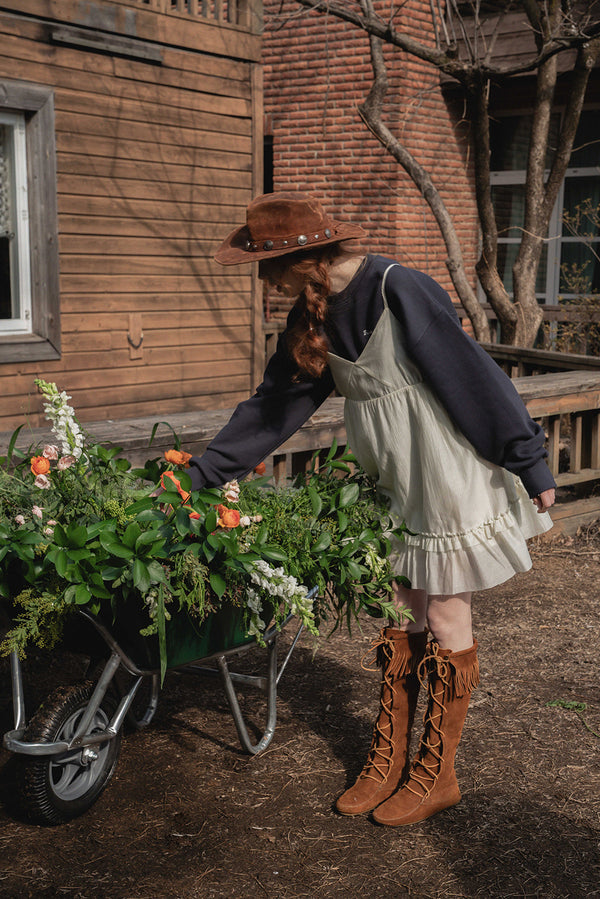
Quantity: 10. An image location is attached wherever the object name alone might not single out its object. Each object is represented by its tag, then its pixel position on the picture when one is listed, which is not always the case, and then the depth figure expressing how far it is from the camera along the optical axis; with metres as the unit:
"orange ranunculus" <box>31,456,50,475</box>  2.41
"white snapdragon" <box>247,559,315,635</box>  2.34
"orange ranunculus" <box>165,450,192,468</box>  2.61
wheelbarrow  2.46
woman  2.49
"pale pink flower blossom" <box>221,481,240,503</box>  2.48
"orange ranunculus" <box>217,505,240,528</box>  2.30
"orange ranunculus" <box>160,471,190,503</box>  2.38
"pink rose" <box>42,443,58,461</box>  2.47
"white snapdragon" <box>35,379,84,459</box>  2.52
